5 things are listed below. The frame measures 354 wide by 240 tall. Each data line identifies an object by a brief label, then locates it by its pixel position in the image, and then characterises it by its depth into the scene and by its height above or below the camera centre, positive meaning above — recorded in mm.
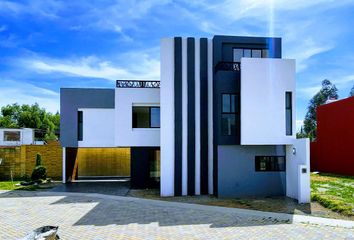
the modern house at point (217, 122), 13766 +556
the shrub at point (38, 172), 20125 -2258
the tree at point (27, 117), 59531 +3036
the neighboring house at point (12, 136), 34125 -193
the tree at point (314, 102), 46875 +4638
